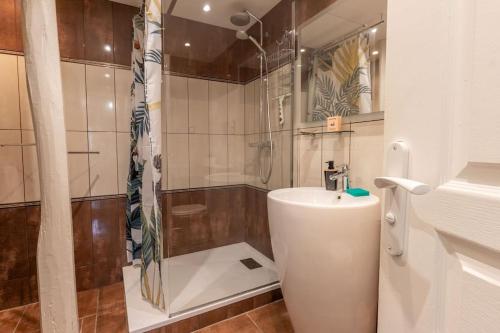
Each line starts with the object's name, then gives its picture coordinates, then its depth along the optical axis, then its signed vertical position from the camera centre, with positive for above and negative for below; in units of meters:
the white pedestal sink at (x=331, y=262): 0.92 -0.41
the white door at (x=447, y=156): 0.34 -0.01
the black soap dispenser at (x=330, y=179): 1.33 -0.14
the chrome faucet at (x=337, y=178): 1.29 -0.13
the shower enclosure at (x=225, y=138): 1.77 +0.14
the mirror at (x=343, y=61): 1.22 +0.52
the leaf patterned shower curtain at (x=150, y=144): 1.29 +0.06
